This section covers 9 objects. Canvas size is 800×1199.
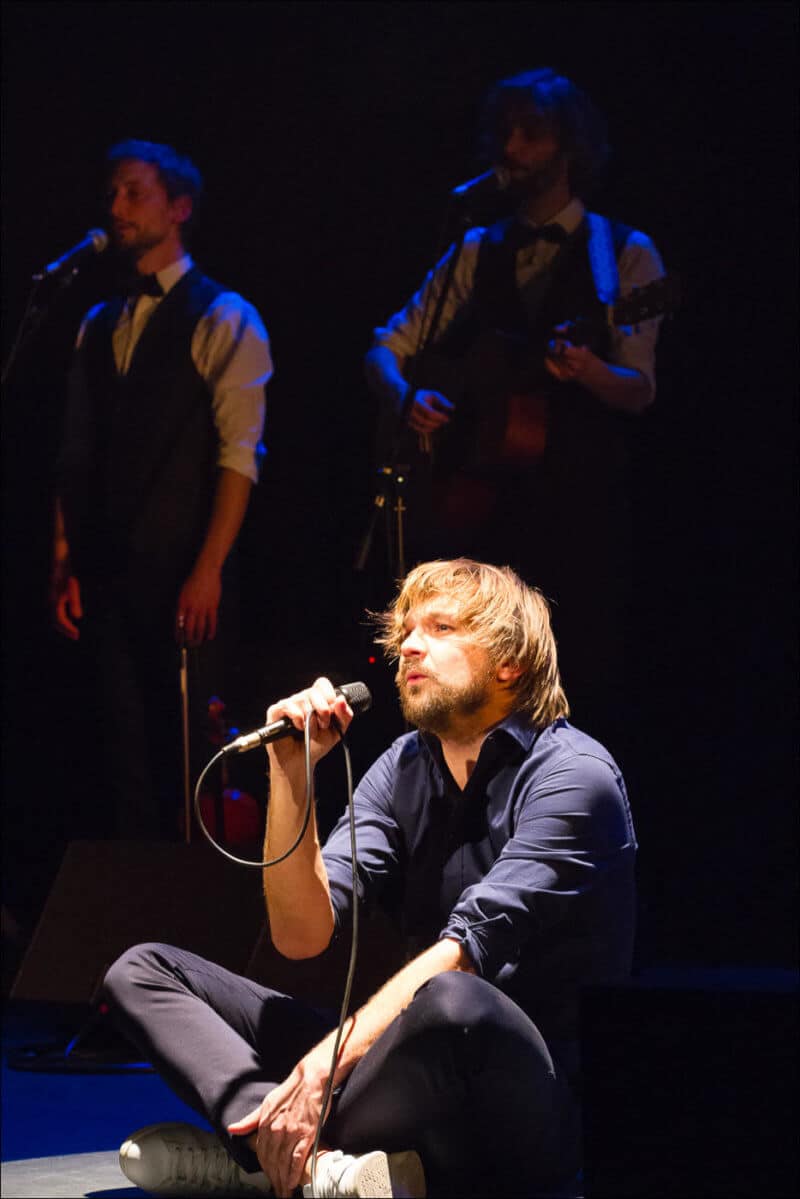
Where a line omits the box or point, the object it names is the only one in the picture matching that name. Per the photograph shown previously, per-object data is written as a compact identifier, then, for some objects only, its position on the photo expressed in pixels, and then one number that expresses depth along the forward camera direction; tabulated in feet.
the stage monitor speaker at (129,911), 24.47
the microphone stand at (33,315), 33.88
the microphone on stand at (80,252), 33.96
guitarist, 29.58
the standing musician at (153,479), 33.76
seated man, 14.75
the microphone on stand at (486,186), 31.40
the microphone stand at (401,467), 30.42
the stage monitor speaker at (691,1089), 9.31
